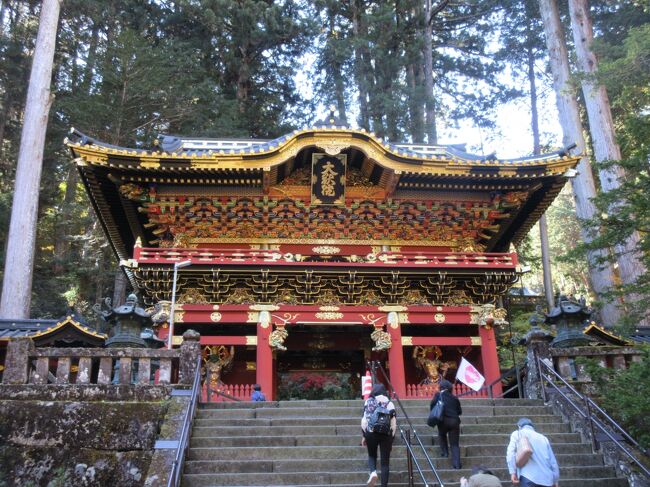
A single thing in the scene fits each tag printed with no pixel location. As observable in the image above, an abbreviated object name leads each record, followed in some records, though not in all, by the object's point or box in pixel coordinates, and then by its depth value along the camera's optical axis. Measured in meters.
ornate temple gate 13.85
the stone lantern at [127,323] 9.92
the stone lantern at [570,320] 10.20
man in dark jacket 7.37
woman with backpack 6.60
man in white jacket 5.86
